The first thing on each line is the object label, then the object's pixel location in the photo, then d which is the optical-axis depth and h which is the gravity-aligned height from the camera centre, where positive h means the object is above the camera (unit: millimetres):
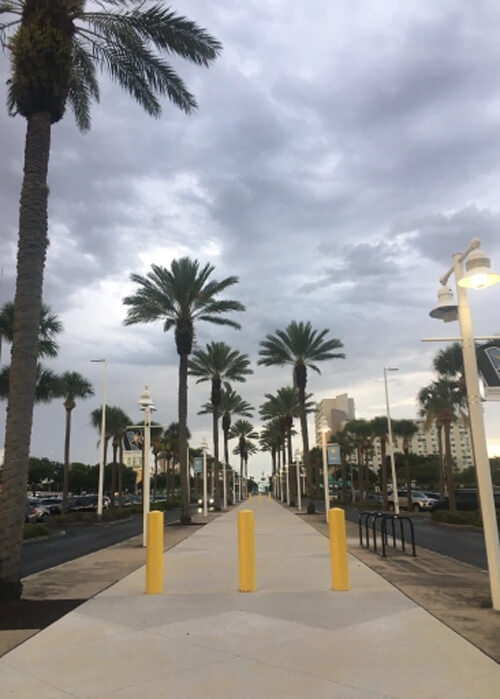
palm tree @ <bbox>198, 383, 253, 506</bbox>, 51688 +6991
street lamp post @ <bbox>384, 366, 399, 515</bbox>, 36031 +5334
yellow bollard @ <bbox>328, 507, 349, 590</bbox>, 8077 -1002
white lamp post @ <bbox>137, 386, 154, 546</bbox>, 16016 +1518
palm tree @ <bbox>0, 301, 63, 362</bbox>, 29766 +8099
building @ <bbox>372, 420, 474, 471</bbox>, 186875 +10284
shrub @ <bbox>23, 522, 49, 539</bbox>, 21719 -1686
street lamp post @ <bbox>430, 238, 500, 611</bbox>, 6969 +1455
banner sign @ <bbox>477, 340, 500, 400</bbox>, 7402 +1444
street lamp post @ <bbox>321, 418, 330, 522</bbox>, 25212 +1518
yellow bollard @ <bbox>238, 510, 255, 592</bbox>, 8141 -992
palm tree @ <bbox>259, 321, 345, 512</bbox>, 35219 +8095
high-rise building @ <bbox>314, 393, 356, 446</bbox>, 158500 +21125
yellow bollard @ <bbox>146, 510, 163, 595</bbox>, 8055 -992
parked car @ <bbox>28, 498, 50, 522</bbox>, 31547 -1287
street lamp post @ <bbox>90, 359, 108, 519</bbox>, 29578 +464
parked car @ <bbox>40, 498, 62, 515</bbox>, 43031 -1386
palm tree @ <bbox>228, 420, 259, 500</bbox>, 75062 +6816
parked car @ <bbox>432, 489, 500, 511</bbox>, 32119 -1442
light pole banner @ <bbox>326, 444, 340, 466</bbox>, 27727 +1297
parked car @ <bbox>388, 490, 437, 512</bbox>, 37344 -1569
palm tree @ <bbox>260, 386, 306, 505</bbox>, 54519 +7213
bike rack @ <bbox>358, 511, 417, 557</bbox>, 12021 -1273
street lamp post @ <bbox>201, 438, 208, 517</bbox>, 28919 +1013
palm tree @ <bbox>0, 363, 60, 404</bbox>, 32906 +5878
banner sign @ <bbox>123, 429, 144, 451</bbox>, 16484 +1276
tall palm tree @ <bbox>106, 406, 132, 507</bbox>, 47031 +5103
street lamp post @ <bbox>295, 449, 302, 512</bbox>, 38406 +1514
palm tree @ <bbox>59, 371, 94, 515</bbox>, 35500 +6291
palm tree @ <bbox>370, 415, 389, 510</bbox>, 48244 +4296
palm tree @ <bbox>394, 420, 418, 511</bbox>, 49184 +4253
